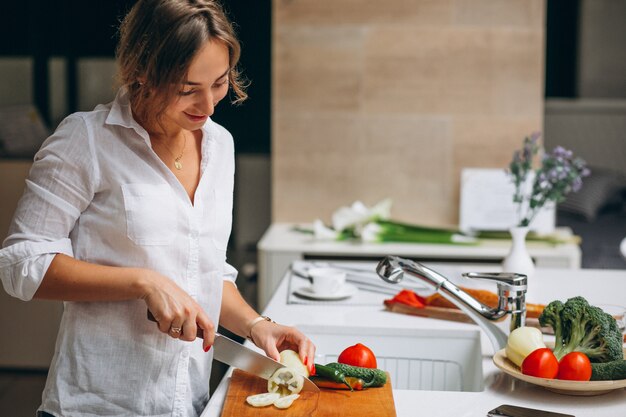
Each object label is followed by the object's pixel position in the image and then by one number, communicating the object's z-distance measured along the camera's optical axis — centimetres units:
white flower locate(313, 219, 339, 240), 313
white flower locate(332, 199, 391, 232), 317
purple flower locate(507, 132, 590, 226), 242
